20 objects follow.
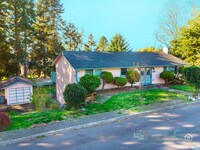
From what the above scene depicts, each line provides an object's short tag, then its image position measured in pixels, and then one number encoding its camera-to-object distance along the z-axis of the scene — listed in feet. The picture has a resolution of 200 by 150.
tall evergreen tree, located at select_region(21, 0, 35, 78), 83.35
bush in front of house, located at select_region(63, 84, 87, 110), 34.17
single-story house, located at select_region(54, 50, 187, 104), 55.67
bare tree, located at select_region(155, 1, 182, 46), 116.67
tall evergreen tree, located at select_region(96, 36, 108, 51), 169.17
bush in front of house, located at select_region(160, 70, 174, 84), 65.46
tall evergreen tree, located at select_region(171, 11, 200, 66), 82.33
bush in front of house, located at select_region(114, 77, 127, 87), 57.16
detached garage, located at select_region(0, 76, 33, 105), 55.01
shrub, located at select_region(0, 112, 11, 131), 24.80
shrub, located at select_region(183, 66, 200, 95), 43.62
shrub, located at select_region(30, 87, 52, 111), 41.96
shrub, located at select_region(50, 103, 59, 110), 41.32
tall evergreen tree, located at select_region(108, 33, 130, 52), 140.85
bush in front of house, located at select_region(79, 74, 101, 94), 48.11
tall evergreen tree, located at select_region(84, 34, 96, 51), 155.99
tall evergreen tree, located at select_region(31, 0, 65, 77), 96.73
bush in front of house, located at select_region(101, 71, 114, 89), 55.62
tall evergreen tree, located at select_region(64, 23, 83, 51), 122.73
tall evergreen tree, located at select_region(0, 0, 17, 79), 76.66
